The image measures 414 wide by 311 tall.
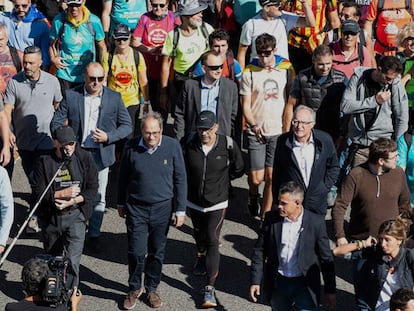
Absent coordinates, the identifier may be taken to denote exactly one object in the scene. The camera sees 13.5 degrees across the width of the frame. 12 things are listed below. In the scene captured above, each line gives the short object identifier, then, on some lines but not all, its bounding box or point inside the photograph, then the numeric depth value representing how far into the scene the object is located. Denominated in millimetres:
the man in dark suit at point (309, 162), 16246
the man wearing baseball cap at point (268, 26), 20642
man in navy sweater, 16040
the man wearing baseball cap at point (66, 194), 16114
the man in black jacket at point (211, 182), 16466
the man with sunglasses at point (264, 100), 18466
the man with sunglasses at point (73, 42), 20421
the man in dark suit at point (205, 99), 18084
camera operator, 12828
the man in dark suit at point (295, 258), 14246
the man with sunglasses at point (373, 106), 17606
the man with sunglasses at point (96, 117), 17834
